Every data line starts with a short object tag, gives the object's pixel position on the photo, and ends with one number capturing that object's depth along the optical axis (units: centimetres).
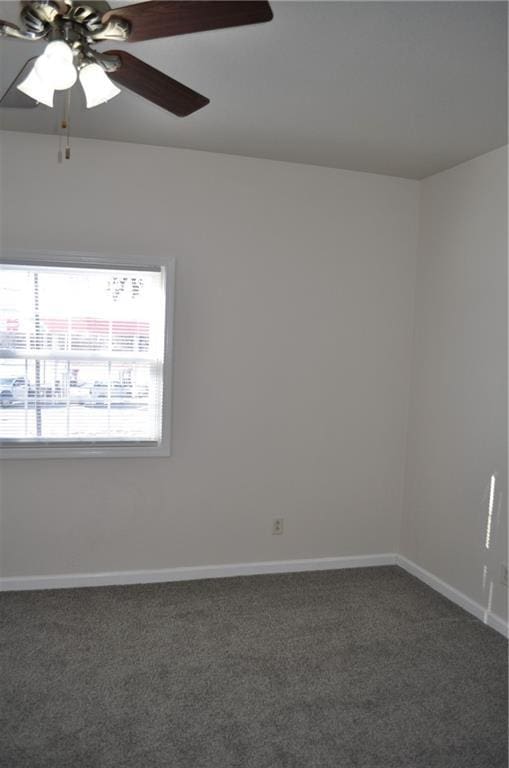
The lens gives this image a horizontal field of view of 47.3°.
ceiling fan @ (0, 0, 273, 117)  155
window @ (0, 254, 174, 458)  335
